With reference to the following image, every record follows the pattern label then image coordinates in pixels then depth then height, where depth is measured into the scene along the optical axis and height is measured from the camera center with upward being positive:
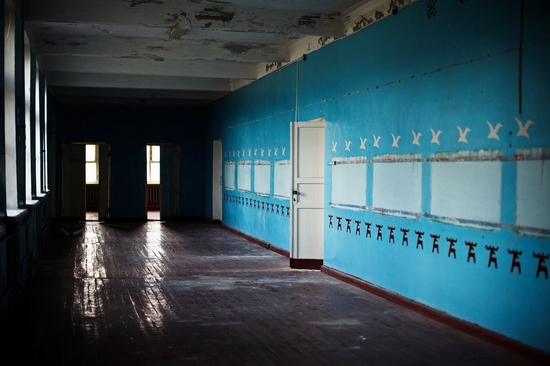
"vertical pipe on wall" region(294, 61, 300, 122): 9.81 +1.13
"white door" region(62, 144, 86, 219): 17.00 -0.65
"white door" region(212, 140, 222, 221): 16.17 -0.59
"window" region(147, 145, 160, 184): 21.30 -0.24
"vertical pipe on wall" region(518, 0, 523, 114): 4.76 +0.83
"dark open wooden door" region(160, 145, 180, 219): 17.78 -0.67
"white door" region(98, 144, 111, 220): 17.09 -0.60
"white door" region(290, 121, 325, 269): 8.84 -0.53
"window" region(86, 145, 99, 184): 20.50 -0.30
